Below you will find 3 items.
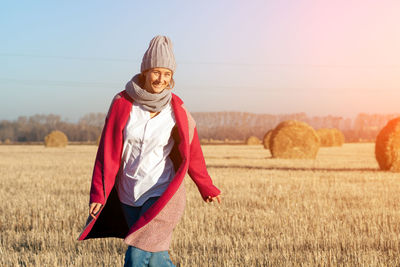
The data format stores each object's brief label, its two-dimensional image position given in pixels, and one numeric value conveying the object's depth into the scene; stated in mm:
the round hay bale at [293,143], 24297
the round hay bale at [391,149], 16344
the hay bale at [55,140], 43844
